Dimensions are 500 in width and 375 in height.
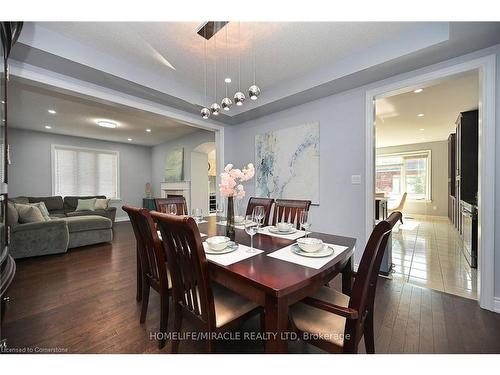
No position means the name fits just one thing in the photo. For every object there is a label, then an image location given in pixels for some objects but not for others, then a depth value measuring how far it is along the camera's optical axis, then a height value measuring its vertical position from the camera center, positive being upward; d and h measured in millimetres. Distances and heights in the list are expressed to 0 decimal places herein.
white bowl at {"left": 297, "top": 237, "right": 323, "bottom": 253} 1264 -371
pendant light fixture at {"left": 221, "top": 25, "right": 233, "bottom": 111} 1931 +758
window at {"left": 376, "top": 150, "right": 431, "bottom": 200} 7137 +376
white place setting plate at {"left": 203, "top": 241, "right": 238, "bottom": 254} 1314 -417
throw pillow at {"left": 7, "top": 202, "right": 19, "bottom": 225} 2930 -423
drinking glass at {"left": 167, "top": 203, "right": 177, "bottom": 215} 2442 -272
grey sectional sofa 3024 -795
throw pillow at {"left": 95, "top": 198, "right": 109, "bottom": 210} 5285 -478
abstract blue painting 3057 +345
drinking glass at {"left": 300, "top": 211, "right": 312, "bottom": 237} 1667 -267
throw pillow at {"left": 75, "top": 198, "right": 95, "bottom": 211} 5277 -504
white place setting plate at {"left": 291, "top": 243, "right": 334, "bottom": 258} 1234 -414
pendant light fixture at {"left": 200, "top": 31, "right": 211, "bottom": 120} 2096 +741
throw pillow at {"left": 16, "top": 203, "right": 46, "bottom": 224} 3221 -445
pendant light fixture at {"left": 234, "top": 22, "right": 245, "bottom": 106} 1811 +757
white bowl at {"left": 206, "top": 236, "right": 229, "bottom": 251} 1337 -380
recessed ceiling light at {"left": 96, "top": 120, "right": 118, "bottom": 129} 4565 +1376
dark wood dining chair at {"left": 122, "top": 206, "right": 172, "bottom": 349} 1400 -540
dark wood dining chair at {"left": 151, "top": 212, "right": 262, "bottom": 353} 1021 -563
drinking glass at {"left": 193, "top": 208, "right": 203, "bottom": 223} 2260 -305
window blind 5688 +401
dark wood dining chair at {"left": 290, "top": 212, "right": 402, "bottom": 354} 889 -665
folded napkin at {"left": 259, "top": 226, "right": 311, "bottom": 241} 1699 -424
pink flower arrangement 1618 +30
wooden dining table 894 -452
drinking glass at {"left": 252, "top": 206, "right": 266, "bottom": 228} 1587 -226
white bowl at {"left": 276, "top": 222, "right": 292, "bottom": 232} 1856 -378
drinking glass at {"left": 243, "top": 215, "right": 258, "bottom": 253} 1344 -292
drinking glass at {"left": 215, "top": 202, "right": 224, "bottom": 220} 3412 -389
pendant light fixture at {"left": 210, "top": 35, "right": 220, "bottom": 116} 2041 +749
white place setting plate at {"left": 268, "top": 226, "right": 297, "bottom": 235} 1840 -411
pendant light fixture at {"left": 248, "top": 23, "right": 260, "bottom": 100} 1724 +768
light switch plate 2639 +70
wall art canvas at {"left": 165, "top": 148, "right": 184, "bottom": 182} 5883 +578
